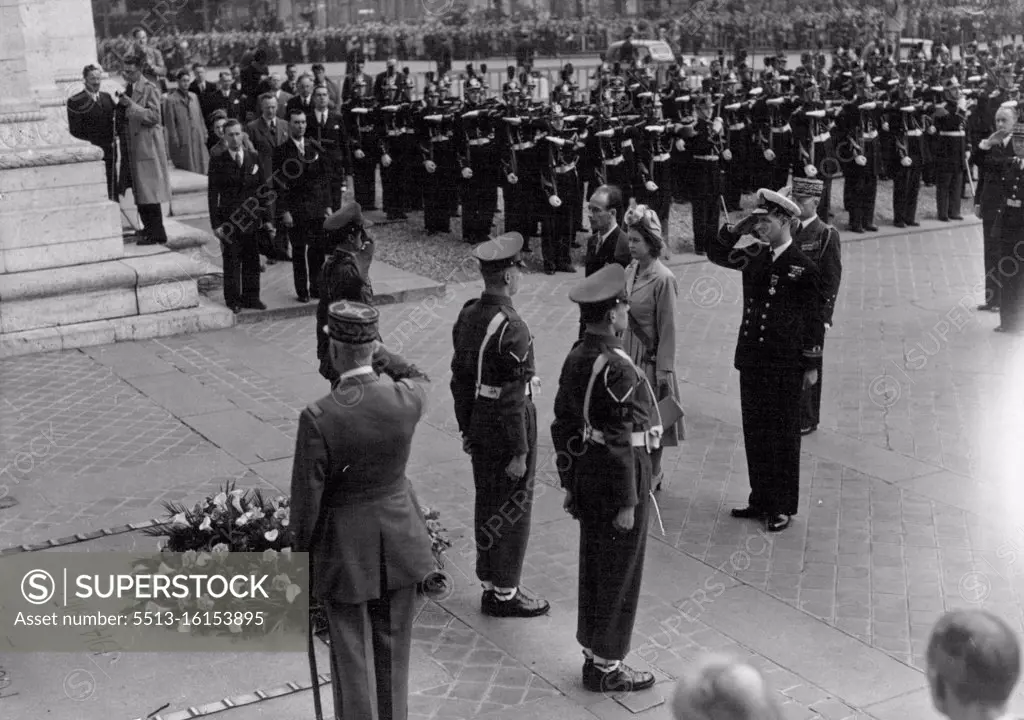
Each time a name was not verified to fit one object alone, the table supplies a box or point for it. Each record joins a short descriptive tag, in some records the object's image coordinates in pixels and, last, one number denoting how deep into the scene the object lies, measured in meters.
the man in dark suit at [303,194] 12.96
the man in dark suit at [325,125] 14.46
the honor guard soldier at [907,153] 17.41
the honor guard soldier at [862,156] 16.97
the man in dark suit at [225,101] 19.34
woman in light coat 7.80
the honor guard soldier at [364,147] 17.67
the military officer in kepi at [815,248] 8.75
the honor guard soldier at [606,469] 5.68
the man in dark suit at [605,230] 8.85
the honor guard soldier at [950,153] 17.47
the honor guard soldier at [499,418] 6.40
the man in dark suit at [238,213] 12.51
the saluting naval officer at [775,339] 7.67
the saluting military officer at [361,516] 4.83
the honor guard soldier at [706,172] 16.23
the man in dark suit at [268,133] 14.35
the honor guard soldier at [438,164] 16.58
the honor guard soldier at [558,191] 14.82
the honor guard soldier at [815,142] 17.03
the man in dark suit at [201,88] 20.00
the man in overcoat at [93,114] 14.12
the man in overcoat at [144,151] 14.09
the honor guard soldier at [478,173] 15.94
